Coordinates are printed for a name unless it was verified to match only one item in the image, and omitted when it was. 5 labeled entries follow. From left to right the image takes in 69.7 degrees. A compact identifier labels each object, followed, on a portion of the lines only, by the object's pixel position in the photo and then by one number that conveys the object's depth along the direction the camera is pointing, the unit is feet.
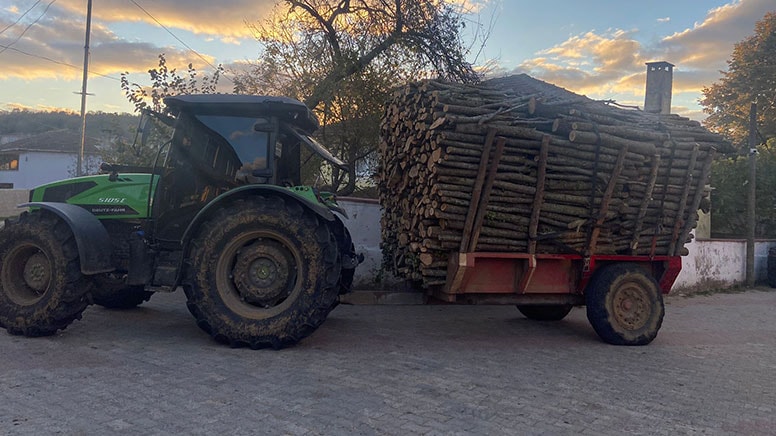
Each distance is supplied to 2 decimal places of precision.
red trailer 19.70
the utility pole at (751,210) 45.27
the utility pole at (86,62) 65.57
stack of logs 18.85
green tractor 18.49
